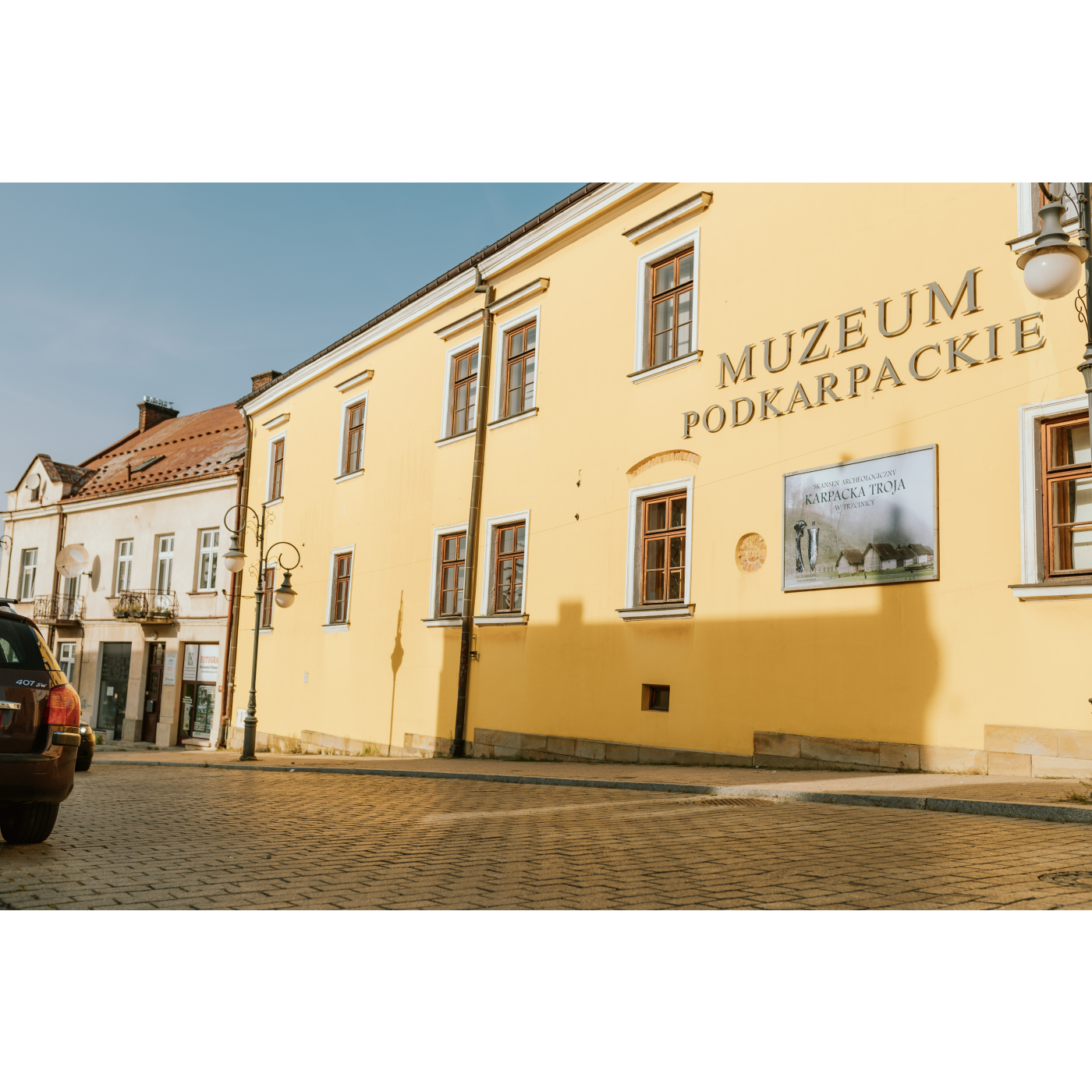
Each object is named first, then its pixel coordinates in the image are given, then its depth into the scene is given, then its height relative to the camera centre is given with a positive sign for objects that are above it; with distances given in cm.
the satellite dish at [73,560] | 3625 +326
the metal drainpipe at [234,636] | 2892 +73
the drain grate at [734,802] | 975 -108
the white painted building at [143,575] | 3086 +271
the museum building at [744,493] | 1078 +256
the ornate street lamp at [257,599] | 1942 +127
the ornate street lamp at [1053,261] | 767 +319
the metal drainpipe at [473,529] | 1905 +266
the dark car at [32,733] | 679 -51
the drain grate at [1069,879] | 552 -94
